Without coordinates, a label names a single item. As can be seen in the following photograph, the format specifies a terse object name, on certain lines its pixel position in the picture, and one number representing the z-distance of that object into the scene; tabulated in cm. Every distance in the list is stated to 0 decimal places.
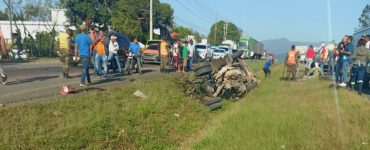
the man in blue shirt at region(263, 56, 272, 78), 2325
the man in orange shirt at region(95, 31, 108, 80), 1481
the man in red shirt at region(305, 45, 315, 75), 2305
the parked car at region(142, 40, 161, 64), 2822
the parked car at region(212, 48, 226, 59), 4260
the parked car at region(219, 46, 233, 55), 4471
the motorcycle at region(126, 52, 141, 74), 1858
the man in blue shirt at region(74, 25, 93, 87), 1228
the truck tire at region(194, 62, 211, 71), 1487
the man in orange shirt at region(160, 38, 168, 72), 2008
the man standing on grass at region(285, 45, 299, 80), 1978
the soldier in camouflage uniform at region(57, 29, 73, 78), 1475
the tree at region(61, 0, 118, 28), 5688
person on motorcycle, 1892
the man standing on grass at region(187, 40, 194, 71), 2183
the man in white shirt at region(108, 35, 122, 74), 1694
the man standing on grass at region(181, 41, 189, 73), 2152
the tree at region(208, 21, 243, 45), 12349
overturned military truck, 1352
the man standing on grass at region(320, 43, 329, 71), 2355
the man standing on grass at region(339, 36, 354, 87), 1491
